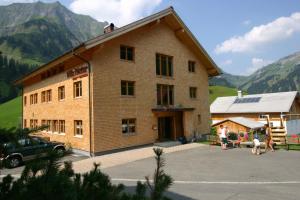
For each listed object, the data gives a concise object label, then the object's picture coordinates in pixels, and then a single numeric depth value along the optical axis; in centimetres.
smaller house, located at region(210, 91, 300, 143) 4272
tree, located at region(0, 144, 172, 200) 231
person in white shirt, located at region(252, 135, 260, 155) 1870
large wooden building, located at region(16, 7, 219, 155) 2053
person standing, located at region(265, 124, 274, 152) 2018
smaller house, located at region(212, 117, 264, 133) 2658
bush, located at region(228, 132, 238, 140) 2617
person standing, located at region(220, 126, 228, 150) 2180
